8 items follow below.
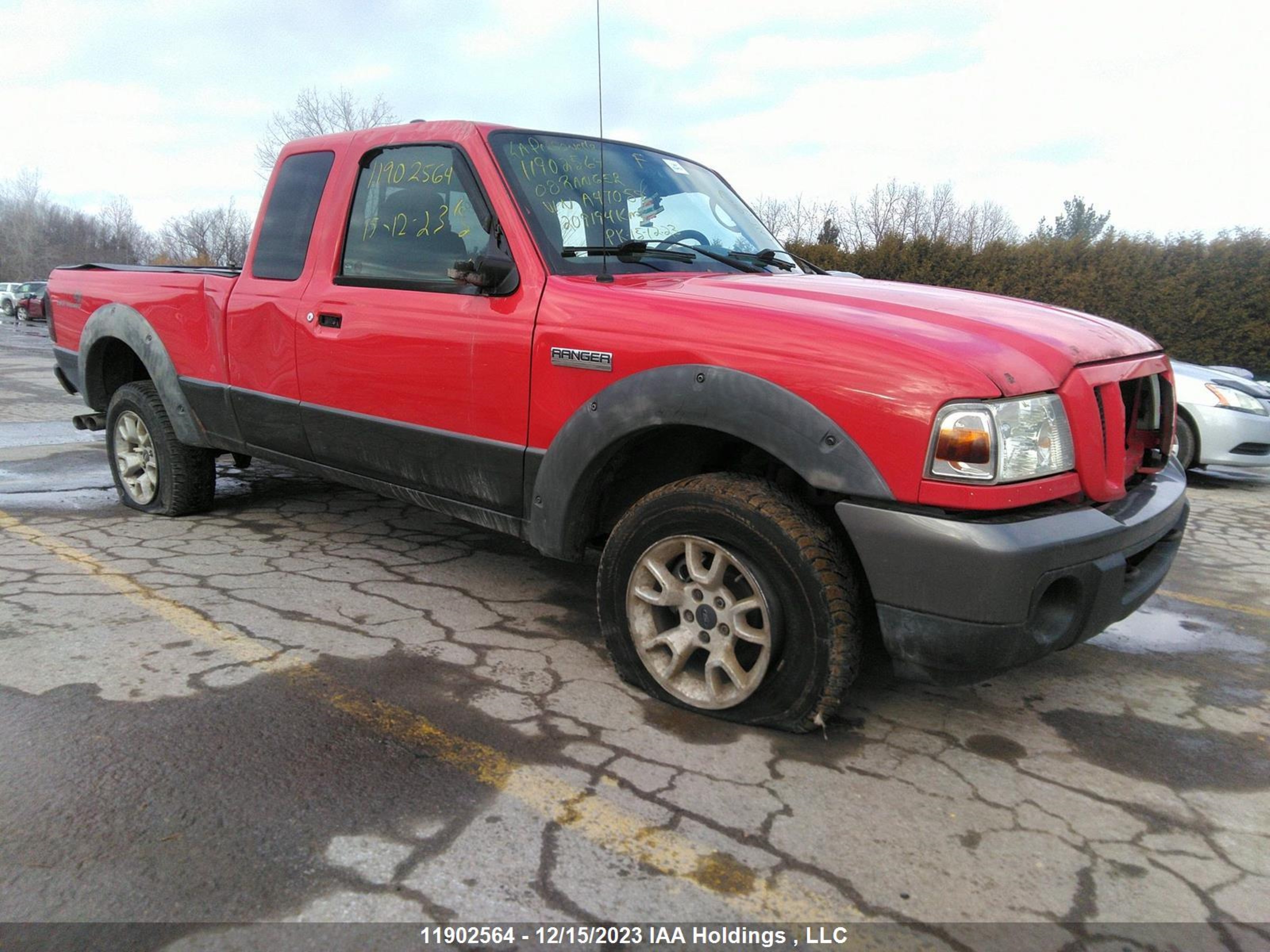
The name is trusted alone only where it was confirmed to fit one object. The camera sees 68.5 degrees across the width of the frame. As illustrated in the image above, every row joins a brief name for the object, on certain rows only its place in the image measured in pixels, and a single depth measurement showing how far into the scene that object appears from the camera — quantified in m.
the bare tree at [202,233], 66.69
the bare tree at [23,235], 87.31
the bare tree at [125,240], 91.00
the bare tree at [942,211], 53.47
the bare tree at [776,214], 48.91
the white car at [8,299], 39.59
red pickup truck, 2.46
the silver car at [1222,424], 7.40
